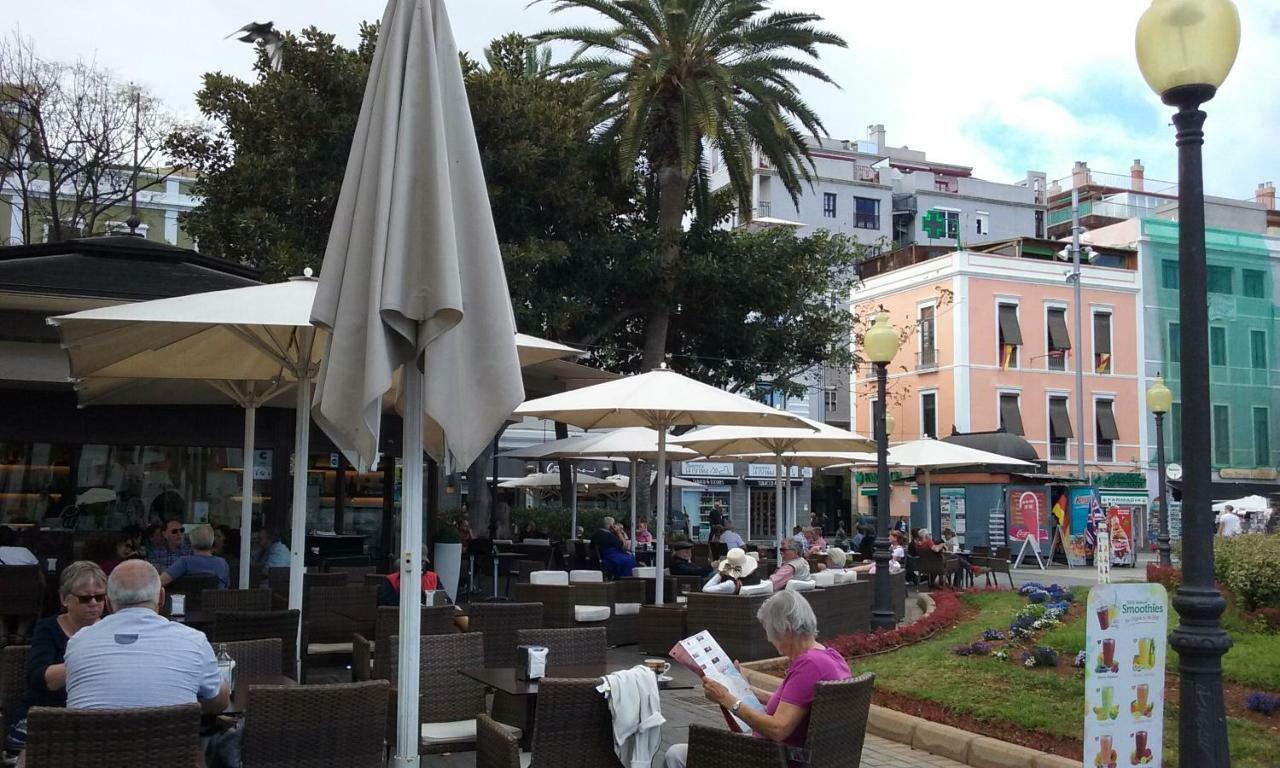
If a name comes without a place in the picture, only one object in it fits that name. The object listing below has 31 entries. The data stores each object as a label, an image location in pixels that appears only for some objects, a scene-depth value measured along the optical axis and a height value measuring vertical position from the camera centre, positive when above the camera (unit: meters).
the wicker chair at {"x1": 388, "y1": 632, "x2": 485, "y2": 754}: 6.31 -1.26
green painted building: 48.25 +5.46
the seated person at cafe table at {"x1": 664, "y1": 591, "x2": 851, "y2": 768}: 5.08 -0.97
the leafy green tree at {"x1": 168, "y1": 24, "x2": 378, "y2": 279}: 20.08 +5.72
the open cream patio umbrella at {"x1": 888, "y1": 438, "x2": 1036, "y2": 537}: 21.31 +0.22
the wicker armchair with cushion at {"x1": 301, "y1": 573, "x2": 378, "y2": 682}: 9.12 -1.28
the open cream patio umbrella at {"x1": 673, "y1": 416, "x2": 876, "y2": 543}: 16.27 +0.40
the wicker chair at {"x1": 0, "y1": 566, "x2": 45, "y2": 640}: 9.84 -1.12
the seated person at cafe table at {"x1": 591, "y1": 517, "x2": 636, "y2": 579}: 14.13 -1.13
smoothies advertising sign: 5.21 -0.98
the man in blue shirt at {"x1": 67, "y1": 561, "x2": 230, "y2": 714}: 4.57 -0.80
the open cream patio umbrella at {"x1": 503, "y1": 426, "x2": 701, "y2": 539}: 16.41 +0.29
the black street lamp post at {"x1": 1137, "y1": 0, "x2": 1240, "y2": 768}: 5.09 +0.59
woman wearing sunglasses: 5.24 -0.81
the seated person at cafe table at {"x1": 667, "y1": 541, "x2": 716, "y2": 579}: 15.13 -1.36
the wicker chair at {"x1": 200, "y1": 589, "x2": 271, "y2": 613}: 8.41 -1.03
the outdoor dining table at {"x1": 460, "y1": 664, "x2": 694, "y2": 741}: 5.90 -1.19
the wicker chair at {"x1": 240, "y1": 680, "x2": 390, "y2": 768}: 4.60 -1.09
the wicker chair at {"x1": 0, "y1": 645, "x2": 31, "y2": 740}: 5.52 -1.06
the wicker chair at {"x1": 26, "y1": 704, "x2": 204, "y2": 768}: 4.04 -1.00
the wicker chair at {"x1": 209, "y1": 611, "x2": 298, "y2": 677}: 7.12 -1.05
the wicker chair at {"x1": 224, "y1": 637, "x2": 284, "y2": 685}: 6.19 -1.09
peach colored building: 46.56 +4.97
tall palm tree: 22.84 +8.02
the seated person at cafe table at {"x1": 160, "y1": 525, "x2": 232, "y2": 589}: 9.77 -0.86
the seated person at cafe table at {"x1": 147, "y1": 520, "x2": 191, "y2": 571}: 12.09 -0.92
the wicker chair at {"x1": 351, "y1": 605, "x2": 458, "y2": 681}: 6.79 -1.15
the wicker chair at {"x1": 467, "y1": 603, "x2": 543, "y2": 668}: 8.04 -1.15
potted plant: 16.33 -1.32
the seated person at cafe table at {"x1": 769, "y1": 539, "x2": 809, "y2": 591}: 12.14 -1.11
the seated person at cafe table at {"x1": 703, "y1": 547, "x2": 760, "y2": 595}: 11.46 -1.10
